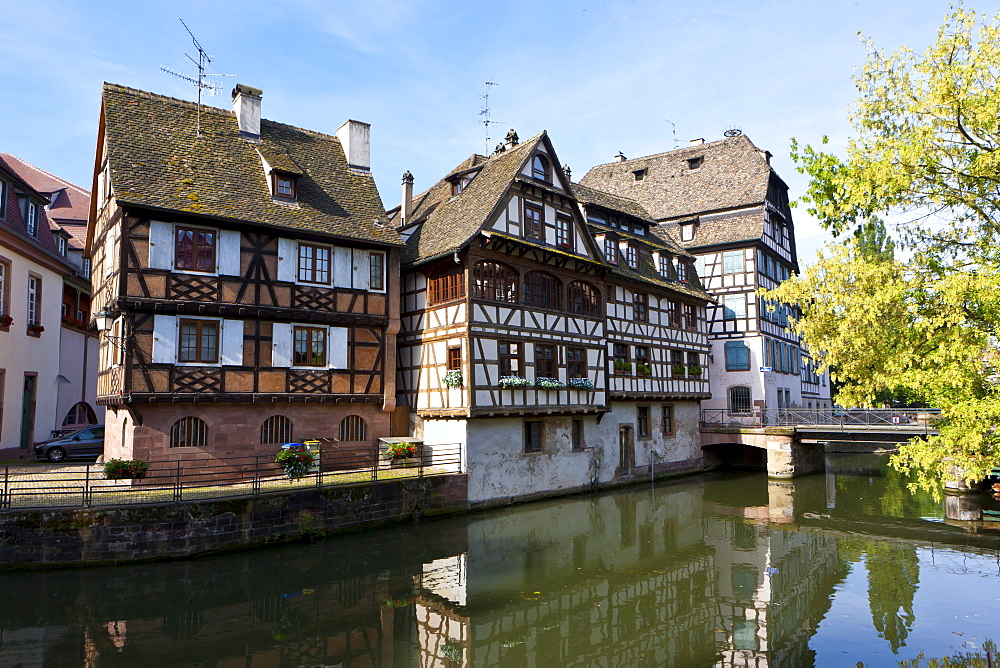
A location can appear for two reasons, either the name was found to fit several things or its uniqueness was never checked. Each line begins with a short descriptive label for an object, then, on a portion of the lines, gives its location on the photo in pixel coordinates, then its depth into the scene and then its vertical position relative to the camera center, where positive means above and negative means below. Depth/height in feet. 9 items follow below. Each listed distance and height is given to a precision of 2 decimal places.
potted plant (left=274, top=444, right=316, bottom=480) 59.62 -4.98
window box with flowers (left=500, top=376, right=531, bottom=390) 72.02 +2.25
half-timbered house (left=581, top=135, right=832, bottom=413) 116.57 +27.77
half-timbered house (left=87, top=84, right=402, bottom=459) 59.31 +11.63
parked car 73.87 -4.11
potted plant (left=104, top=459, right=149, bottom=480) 53.99 -4.98
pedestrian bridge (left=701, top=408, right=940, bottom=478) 90.84 -4.68
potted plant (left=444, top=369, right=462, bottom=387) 70.08 +2.69
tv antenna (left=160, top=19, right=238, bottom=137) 73.97 +36.44
